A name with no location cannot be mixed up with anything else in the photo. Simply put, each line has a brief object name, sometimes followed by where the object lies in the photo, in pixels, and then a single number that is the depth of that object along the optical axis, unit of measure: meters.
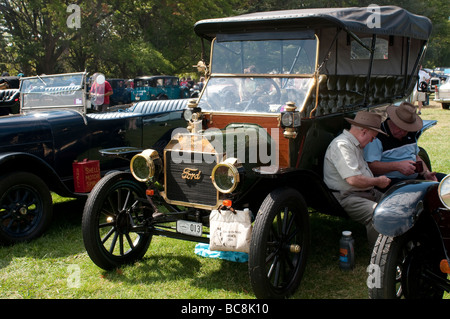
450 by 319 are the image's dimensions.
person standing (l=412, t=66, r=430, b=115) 6.06
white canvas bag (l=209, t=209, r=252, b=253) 3.18
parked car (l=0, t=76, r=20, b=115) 8.01
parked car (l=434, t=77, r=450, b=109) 17.17
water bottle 3.85
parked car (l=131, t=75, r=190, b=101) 20.42
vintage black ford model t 3.36
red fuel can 5.27
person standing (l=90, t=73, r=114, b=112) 5.82
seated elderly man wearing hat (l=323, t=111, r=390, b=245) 3.82
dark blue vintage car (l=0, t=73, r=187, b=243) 4.57
